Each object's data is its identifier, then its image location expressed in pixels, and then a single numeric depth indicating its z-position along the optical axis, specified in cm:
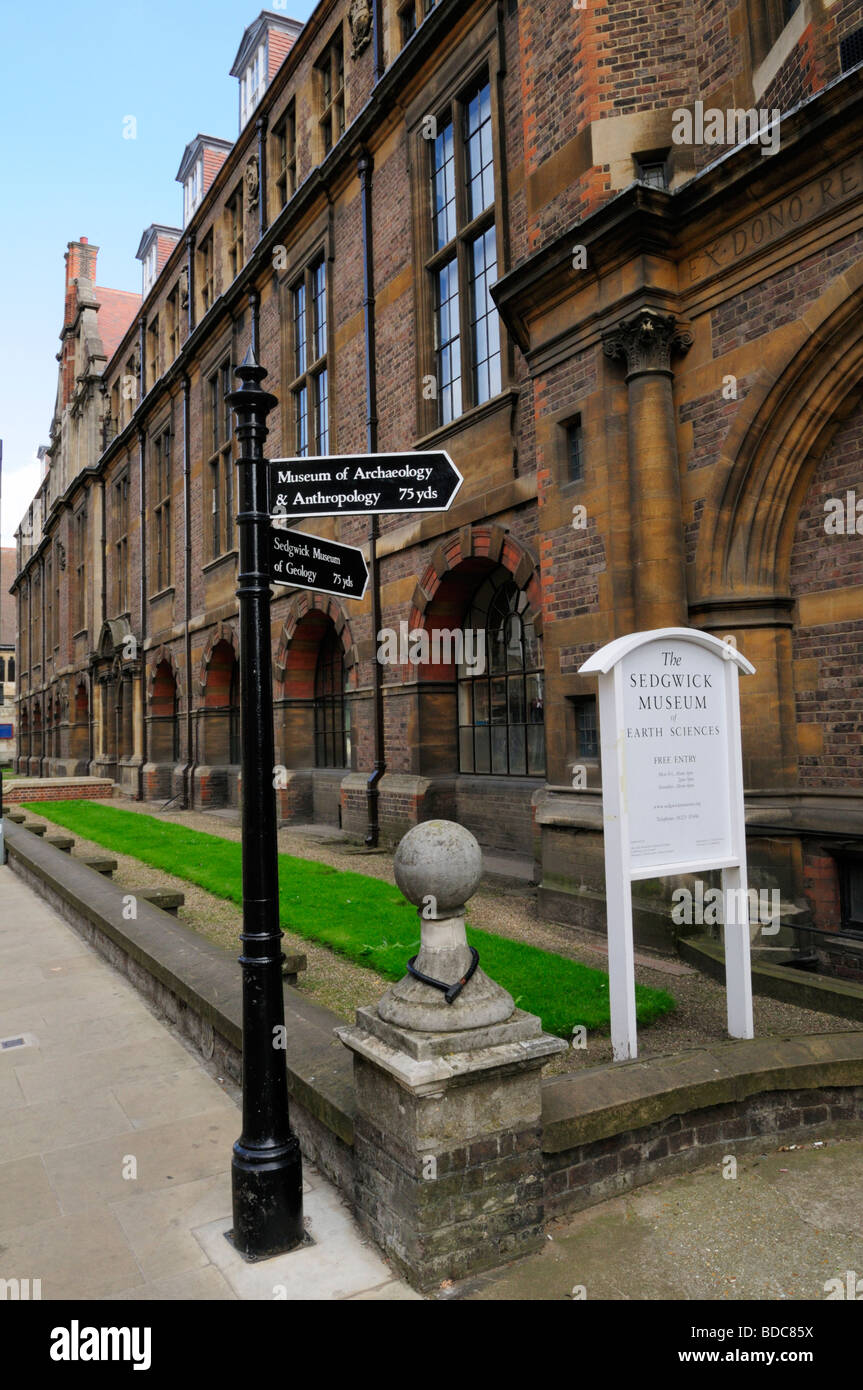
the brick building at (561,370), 675
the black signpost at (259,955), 314
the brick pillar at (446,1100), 297
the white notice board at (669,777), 452
